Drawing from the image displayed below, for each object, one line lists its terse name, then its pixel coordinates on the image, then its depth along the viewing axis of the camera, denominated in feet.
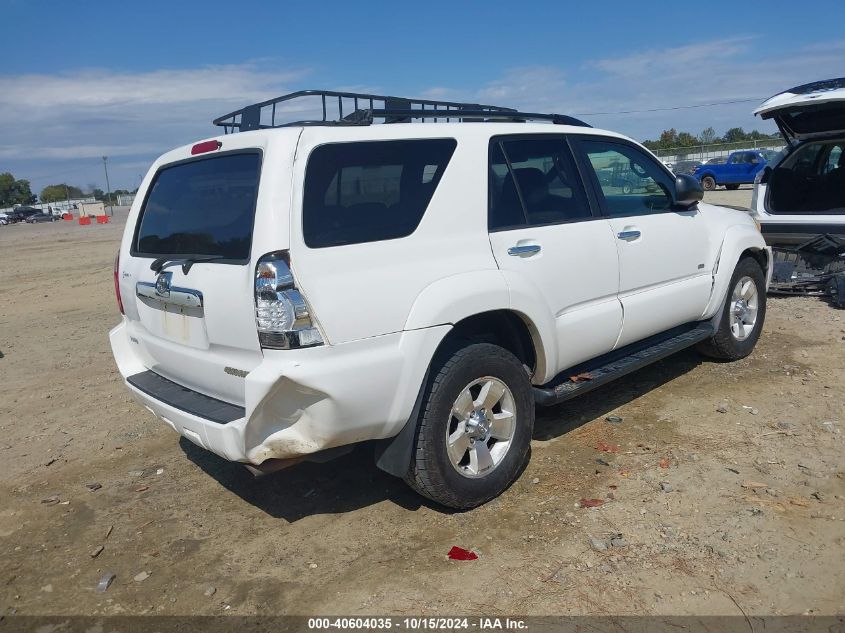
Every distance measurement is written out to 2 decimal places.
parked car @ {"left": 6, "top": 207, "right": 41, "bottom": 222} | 221.05
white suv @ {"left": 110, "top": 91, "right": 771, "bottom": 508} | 9.65
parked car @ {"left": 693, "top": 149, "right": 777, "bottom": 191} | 91.30
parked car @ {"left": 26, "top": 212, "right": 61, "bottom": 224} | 214.07
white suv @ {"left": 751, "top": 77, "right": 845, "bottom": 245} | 23.48
